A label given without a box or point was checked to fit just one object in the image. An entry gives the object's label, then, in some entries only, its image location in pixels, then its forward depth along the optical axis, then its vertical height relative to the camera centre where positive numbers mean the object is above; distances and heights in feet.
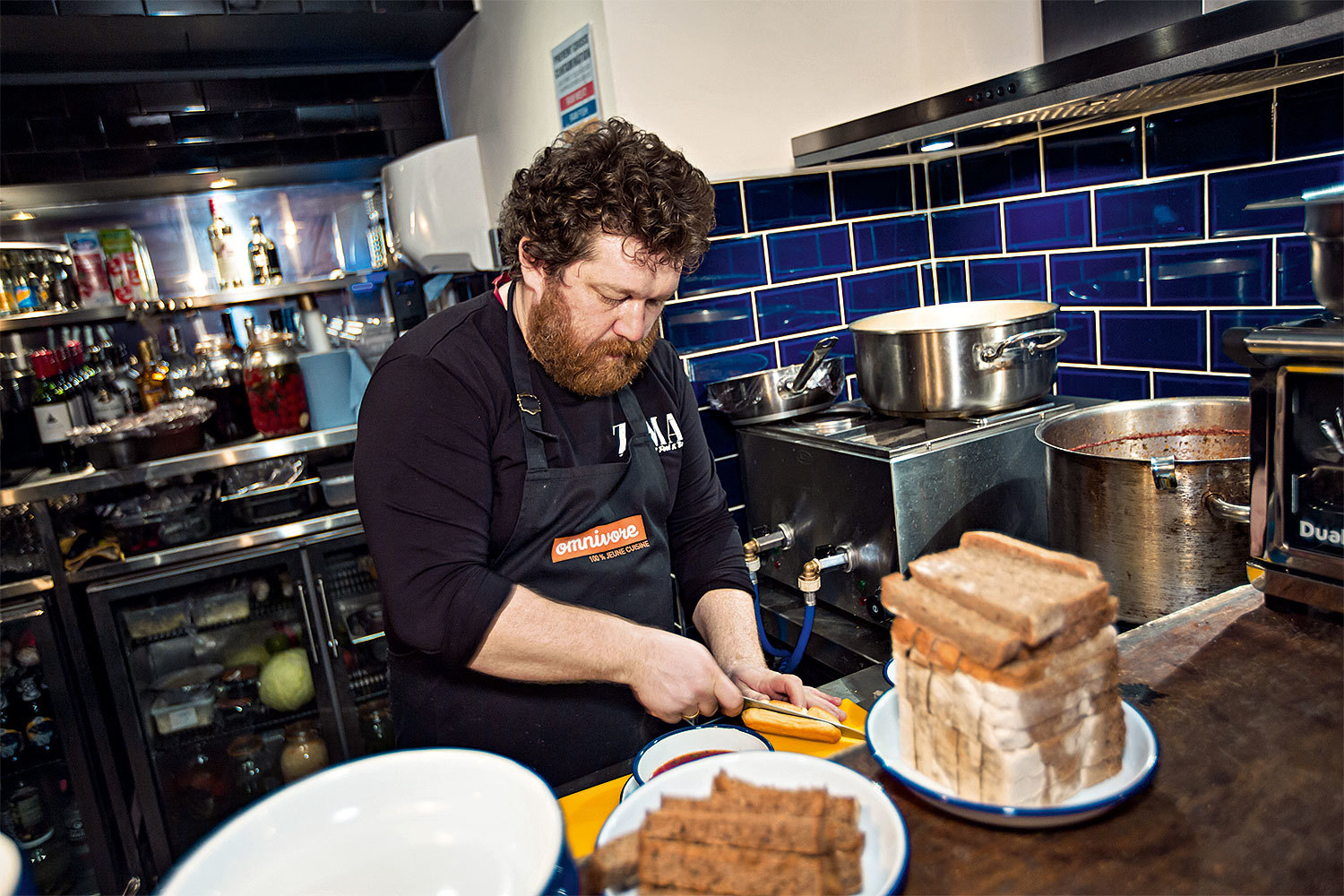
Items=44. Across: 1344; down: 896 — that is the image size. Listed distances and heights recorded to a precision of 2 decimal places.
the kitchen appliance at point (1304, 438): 3.38 -0.92
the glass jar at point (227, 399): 9.59 -0.65
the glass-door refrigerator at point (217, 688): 8.90 -3.56
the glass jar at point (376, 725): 9.94 -4.40
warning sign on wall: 6.85 +1.62
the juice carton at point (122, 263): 10.46 +0.98
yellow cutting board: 3.18 -1.89
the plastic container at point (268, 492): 9.32 -1.63
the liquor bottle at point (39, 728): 8.94 -3.54
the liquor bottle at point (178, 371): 9.81 -0.32
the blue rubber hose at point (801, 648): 5.91 -2.48
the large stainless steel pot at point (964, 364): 5.95 -0.82
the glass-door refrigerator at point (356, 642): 9.43 -3.38
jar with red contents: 9.46 -0.65
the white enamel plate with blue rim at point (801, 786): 2.24 -1.45
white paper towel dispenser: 9.36 +1.08
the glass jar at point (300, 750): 9.79 -4.47
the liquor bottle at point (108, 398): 9.41 -0.47
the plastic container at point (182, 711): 9.17 -3.68
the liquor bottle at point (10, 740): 8.86 -3.60
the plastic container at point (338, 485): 9.35 -1.65
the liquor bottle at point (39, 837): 9.09 -4.67
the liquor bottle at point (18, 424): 9.03 -0.59
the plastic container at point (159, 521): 8.91 -1.70
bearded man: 4.20 -0.96
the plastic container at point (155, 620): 9.07 -2.71
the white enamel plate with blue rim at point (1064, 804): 2.36 -1.48
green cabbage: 9.55 -3.65
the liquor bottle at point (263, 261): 10.98 +0.84
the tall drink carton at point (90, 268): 10.28 +0.96
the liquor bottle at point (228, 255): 10.69 +0.93
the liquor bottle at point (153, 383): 9.73 -0.40
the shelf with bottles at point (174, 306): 9.86 +0.43
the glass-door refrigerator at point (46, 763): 8.38 -3.86
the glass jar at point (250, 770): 9.70 -4.62
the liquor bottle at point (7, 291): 9.83 +0.78
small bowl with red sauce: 3.39 -1.82
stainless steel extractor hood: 3.74 +0.69
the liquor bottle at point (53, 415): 9.02 -0.56
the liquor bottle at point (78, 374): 9.52 -0.19
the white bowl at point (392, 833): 2.24 -1.31
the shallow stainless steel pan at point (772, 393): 7.06 -0.98
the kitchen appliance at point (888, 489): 5.74 -1.59
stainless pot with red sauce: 4.42 -1.53
